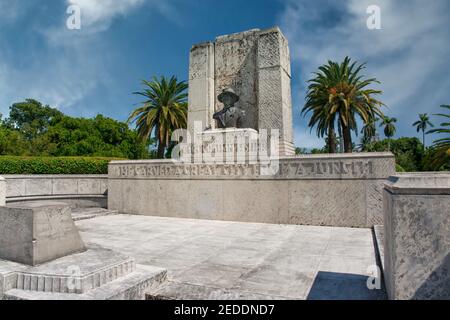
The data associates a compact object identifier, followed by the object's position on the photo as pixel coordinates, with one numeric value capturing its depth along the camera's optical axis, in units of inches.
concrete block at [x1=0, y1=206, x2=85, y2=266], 133.8
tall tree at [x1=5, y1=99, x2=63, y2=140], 1795.0
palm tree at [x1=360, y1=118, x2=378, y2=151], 1667.1
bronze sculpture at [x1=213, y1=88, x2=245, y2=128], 418.3
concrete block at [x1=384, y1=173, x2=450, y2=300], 97.9
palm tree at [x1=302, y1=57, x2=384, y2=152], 900.0
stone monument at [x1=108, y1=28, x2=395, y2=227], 301.3
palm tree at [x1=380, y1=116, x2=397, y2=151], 2281.0
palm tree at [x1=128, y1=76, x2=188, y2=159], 1013.2
